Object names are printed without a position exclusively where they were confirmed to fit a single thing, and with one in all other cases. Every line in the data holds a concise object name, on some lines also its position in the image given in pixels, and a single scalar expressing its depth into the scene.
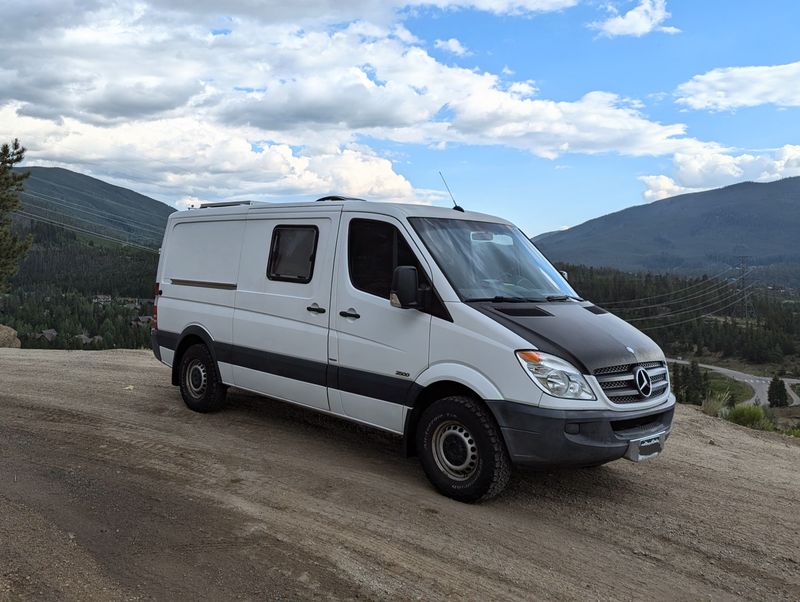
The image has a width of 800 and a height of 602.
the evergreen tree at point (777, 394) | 88.94
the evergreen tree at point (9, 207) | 34.94
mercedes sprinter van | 4.89
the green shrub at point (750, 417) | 10.50
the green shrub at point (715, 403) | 11.02
